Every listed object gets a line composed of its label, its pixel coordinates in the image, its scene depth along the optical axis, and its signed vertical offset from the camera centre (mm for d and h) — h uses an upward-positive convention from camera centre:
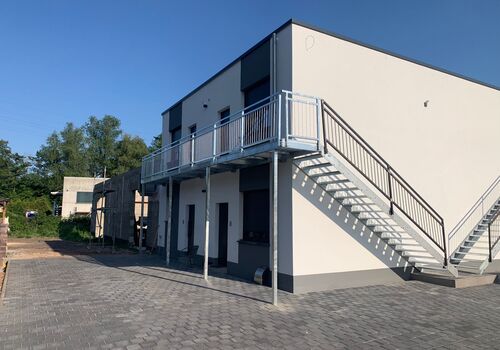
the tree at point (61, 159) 61812 +10119
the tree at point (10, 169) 54156 +7603
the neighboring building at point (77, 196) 45781 +3128
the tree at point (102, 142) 65188 +13532
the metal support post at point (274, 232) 8055 -168
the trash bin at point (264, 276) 10203 -1355
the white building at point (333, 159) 9586 +1784
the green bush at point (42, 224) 32719 -130
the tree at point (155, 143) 60916 +12594
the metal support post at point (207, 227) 10961 -94
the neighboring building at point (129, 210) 20938 +801
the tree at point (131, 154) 58781 +10410
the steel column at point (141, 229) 18862 -273
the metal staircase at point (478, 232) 11523 -216
